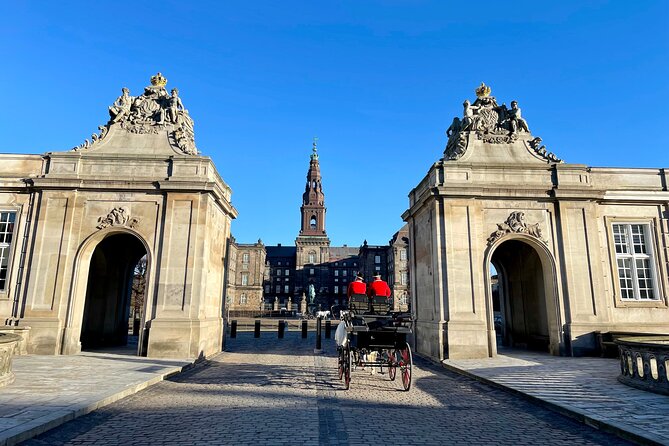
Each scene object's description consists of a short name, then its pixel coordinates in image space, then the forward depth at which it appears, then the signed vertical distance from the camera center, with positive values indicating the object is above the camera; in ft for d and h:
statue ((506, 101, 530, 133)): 55.77 +24.50
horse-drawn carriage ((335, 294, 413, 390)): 30.68 -2.31
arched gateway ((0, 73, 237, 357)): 46.62 +9.24
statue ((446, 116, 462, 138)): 58.60 +25.09
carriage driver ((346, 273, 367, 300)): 35.78 +1.41
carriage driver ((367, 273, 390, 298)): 35.81 +1.34
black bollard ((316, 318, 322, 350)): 57.49 -4.34
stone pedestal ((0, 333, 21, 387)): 26.68 -3.58
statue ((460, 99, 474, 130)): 56.13 +25.28
